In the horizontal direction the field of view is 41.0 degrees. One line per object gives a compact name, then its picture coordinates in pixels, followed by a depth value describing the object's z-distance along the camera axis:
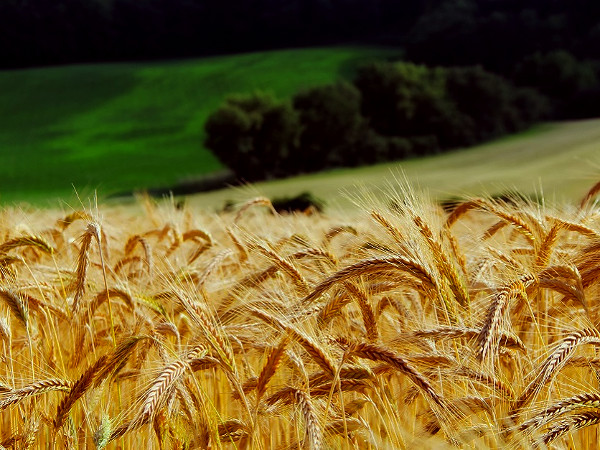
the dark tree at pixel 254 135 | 37.75
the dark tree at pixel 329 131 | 39.84
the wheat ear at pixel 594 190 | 3.78
